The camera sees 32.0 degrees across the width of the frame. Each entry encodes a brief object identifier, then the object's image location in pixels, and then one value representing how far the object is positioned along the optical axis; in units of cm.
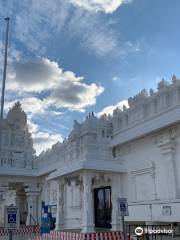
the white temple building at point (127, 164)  1329
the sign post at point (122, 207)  886
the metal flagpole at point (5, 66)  1652
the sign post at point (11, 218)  884
